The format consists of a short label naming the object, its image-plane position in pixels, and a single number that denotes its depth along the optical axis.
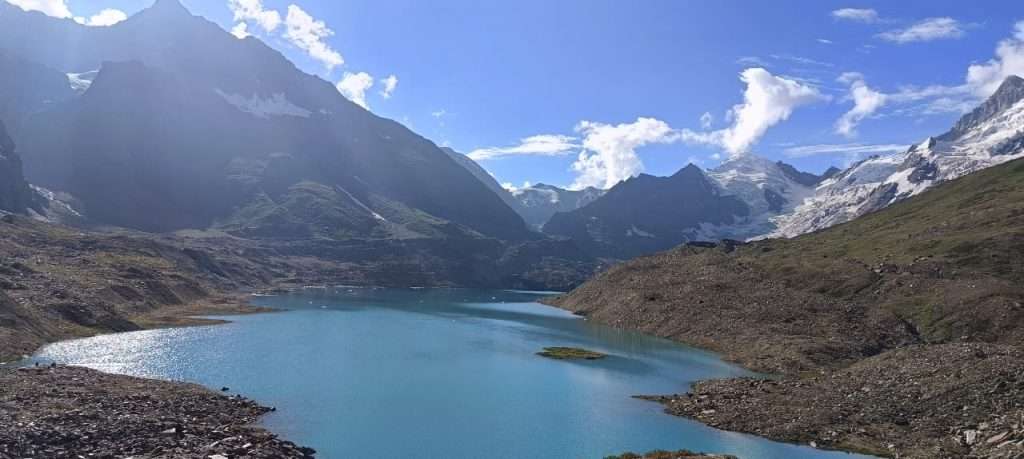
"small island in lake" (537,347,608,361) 121.12
